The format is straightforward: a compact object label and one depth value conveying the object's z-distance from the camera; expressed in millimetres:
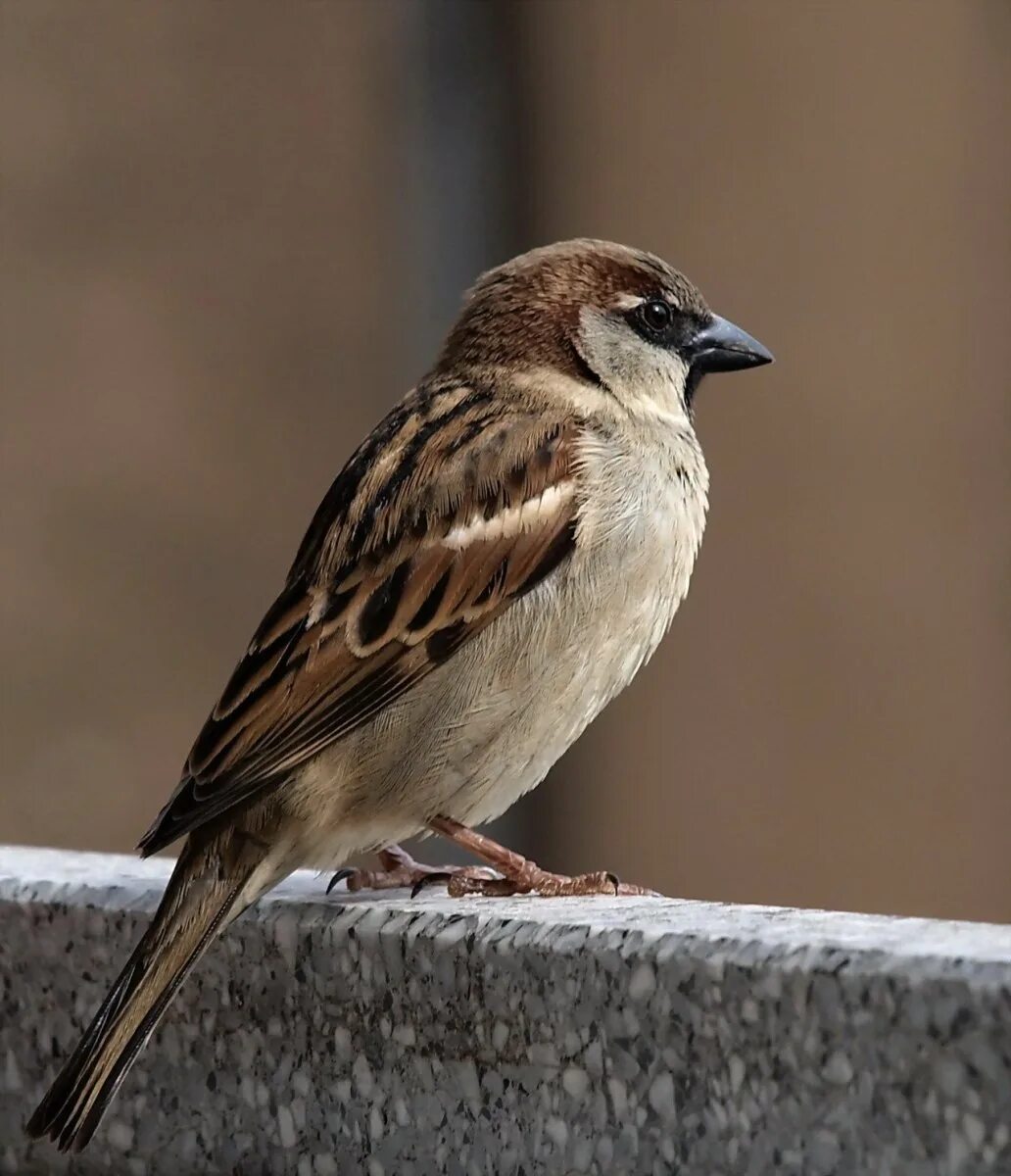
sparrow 3355
